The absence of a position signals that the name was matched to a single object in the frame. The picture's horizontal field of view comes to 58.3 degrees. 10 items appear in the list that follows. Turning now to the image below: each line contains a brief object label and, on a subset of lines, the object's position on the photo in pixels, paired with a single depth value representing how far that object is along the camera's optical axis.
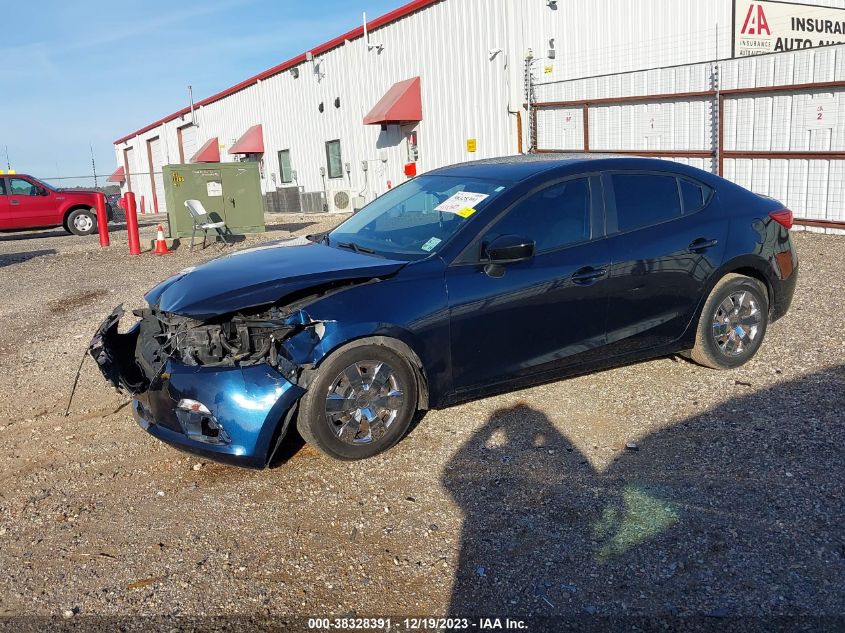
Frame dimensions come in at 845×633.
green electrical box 14.81
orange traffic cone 14.39
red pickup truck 18.66
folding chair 14.63
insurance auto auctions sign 15.84
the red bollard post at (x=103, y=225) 15.88
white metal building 11.71
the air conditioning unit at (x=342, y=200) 22.31
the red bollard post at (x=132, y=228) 14.36
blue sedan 3.96
